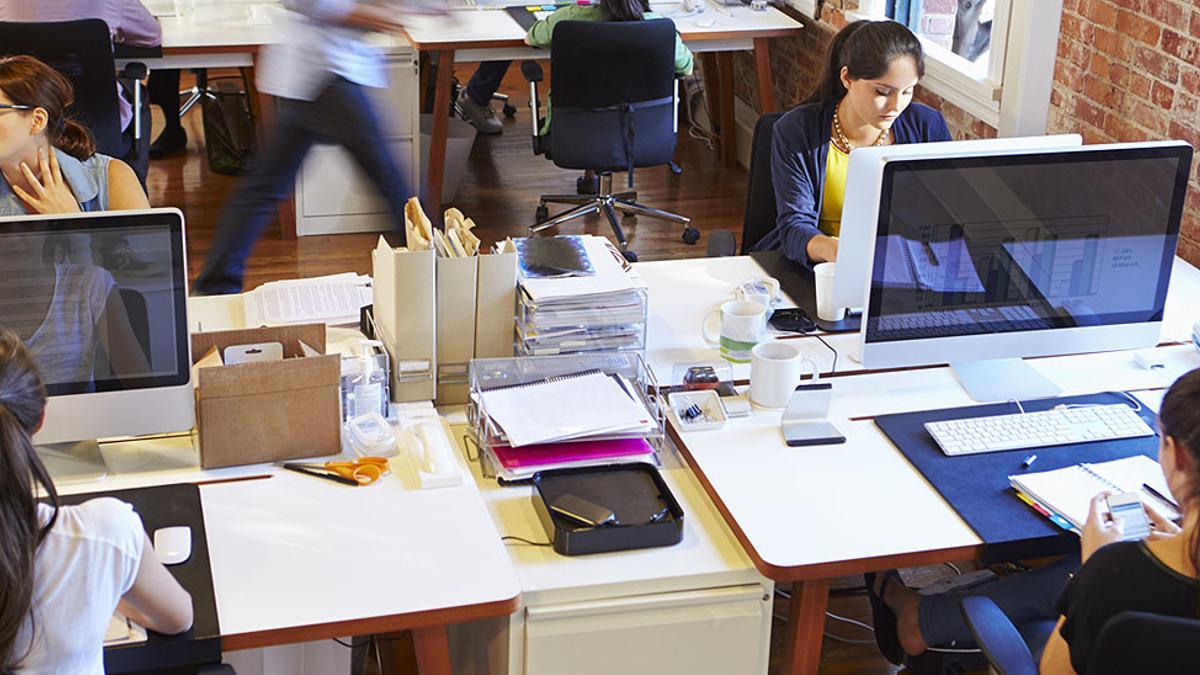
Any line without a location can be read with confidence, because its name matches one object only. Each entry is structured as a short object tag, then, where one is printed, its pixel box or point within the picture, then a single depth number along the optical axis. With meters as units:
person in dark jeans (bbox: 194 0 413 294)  3.73
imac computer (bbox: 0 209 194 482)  2.11
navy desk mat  2.15
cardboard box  2.21
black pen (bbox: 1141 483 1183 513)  2.22
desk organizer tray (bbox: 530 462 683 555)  2.08
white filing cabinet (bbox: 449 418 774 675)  2.02
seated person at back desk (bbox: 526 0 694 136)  4.63
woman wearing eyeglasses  2.87
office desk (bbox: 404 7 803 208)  5.03
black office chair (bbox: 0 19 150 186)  4.15
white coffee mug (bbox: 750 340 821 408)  2.50
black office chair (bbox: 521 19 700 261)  4.55
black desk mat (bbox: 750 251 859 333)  2.86
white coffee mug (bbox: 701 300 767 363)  2.70
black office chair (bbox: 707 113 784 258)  3.36
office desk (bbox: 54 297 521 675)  1.91
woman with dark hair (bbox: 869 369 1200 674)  1.77
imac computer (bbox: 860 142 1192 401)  2.43
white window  3.76
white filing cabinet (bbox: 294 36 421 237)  4.98
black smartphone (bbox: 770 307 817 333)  2.84
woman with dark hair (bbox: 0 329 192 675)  1.59
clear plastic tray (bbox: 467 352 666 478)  2.39
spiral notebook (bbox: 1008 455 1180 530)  2.19
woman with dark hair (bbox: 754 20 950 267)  3.19
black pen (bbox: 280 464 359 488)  2.23
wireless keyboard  2.40
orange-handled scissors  2.24
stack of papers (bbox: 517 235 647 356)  2.49
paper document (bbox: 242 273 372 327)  2.76
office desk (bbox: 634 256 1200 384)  2.72
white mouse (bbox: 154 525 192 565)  2.00
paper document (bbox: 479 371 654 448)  2.30
